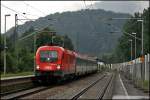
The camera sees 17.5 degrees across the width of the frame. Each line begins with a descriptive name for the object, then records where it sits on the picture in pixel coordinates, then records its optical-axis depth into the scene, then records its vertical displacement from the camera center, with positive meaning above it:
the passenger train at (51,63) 39.12 -0.78
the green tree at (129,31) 122.28 +5.34
